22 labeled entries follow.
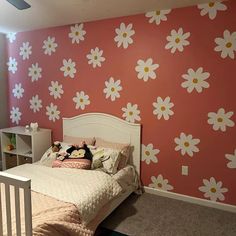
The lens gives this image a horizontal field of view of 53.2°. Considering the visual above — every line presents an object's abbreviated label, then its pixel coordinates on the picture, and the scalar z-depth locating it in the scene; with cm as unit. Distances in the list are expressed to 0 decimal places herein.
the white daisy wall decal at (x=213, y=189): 270
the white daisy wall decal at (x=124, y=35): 298
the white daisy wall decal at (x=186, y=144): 279
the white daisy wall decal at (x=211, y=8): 248
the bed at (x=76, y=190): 147
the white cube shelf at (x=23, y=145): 354
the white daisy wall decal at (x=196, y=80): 264
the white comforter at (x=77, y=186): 210
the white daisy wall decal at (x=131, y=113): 308
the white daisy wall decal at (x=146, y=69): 291
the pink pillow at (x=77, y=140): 329
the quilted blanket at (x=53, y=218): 168
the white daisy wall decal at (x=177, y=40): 270
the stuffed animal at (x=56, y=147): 316
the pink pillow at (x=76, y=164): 274
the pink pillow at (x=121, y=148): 298
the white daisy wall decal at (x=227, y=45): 246
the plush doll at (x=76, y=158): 276
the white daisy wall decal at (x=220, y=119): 258
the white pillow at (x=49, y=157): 302
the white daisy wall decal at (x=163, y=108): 288
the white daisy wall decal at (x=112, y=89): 317
